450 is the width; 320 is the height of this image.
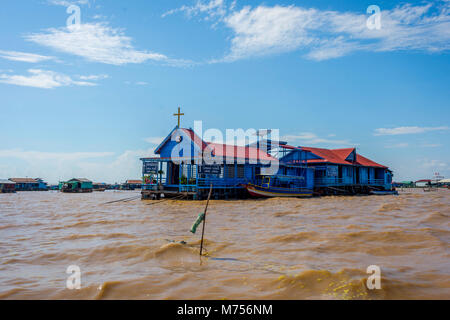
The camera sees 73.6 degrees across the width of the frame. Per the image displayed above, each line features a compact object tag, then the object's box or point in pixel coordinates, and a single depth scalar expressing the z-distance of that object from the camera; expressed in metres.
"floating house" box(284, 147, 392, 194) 32.22
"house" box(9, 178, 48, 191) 63.97
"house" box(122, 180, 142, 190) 85.54
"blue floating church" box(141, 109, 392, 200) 23.48
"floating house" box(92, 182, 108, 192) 73.24
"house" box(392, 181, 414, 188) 99.21
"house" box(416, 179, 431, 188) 87.01
